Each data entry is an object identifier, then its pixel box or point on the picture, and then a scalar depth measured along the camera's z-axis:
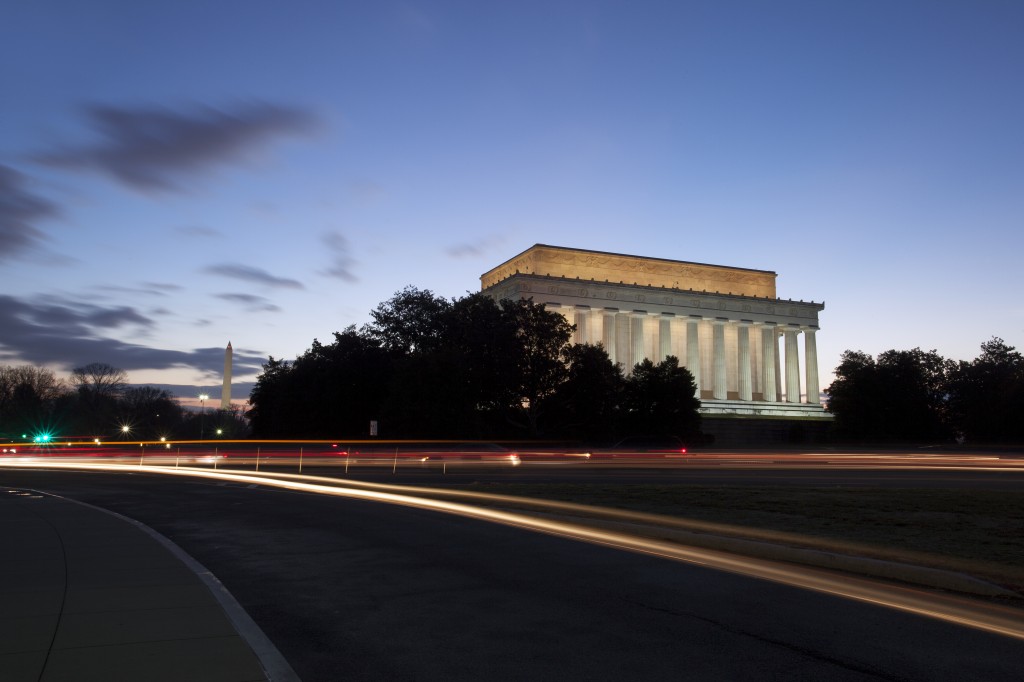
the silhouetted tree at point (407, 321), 89.00
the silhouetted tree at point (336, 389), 82.12
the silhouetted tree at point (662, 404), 74.81
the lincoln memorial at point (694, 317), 108.12
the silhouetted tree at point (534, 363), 71.69
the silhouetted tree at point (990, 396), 77.25
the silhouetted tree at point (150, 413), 148.10
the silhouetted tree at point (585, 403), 71.44
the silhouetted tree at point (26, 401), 128.12
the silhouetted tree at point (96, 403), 140.25
